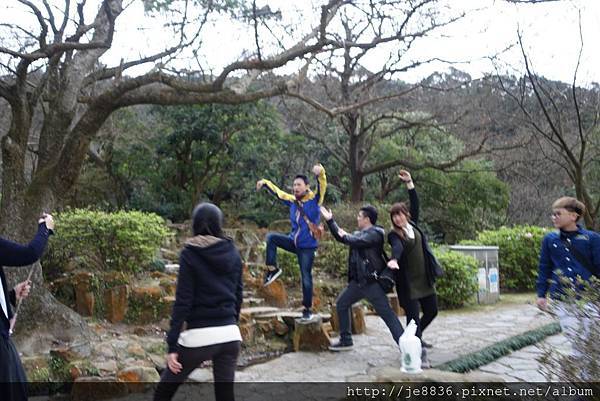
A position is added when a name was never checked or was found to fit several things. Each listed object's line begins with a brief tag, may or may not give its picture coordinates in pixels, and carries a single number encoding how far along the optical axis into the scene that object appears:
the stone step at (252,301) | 8.34
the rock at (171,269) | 9.42
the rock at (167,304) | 7.68
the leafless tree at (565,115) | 9.65
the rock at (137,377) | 4.96
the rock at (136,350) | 5.80
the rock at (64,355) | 5.36
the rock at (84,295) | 7.52
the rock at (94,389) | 4.80
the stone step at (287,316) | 6.98
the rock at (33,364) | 5.28
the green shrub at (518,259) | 11.96
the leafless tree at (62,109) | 6.06
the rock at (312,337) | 6.18
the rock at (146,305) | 7.61
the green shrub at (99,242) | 8.23
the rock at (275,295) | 8.74
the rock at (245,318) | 7.10
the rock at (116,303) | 7.53
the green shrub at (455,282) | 9.37
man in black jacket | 5.38
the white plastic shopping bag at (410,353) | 4.45
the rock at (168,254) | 11.06
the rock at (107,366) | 5.37
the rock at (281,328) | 7.09
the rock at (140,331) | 7.03
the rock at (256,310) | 7.40
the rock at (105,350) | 5.75
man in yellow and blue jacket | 6.24
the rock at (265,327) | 7.04
